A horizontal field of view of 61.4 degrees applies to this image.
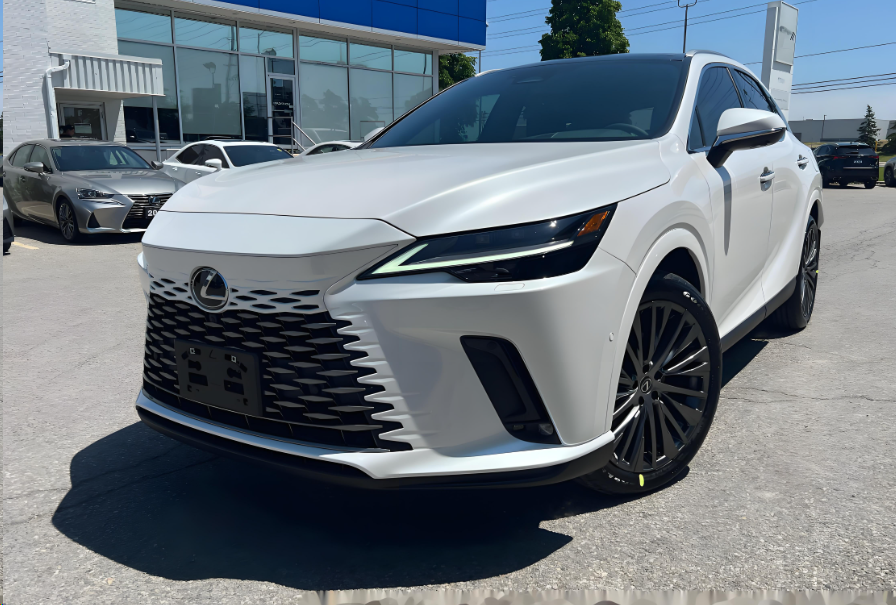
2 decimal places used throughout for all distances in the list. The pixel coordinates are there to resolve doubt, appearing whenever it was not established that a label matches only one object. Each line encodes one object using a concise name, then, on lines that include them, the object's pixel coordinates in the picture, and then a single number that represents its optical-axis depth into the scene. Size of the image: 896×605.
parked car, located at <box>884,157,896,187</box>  25.46
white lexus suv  2.04
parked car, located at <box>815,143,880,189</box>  23.17
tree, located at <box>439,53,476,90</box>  45.15
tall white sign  28.73
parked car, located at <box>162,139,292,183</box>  12.67
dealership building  16.33
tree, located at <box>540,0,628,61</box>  43.81
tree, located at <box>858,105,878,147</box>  92.31
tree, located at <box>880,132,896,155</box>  80.06
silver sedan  10.10
